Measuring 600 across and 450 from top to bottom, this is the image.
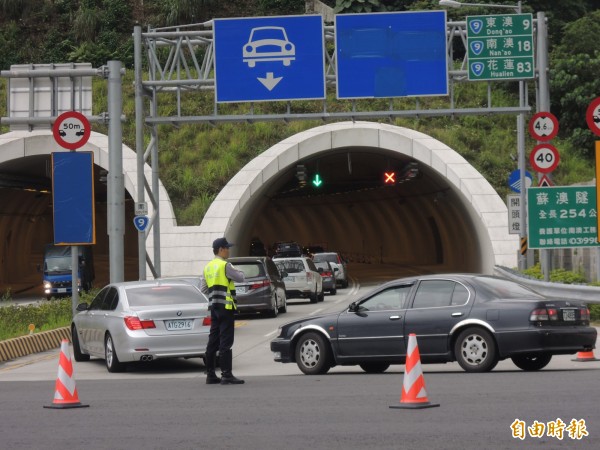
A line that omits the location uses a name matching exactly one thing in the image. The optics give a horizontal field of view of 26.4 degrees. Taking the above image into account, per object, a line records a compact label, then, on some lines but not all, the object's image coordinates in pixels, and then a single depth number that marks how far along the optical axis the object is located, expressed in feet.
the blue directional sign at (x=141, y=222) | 121.90
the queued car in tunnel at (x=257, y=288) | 105.70
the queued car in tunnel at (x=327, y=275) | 147.23
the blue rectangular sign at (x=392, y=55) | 109.09
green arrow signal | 164.35
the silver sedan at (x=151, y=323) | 62.59
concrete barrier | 74.18
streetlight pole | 122.83
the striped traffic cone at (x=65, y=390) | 45.03
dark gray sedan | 54.08
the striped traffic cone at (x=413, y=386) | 41.16
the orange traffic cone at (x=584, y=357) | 61.16
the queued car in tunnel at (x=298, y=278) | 128.36
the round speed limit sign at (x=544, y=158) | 91.30
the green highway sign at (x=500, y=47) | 109.70
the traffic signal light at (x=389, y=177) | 163.22
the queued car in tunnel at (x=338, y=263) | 155.81
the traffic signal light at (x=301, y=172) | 171.05
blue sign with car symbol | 109.50
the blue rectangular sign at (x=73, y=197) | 83.30
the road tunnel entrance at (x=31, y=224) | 170.91
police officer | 54.24
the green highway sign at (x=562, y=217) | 86.02
